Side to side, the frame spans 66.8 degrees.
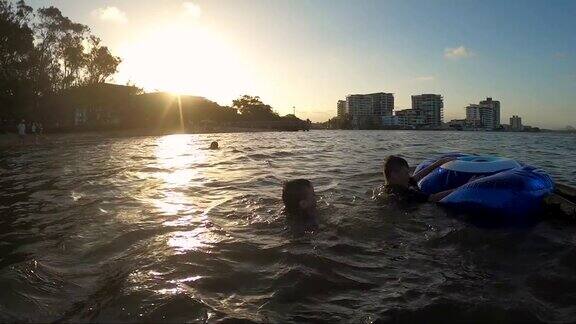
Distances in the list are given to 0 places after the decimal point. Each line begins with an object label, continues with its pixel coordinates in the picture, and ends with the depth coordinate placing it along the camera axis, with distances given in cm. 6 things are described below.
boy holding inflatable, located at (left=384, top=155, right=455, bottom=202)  698
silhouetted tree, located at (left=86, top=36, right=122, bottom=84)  4856
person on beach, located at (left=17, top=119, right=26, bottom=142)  3006
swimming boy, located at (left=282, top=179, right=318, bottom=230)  639
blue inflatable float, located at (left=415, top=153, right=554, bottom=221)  568
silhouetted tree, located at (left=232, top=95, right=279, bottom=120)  11794
